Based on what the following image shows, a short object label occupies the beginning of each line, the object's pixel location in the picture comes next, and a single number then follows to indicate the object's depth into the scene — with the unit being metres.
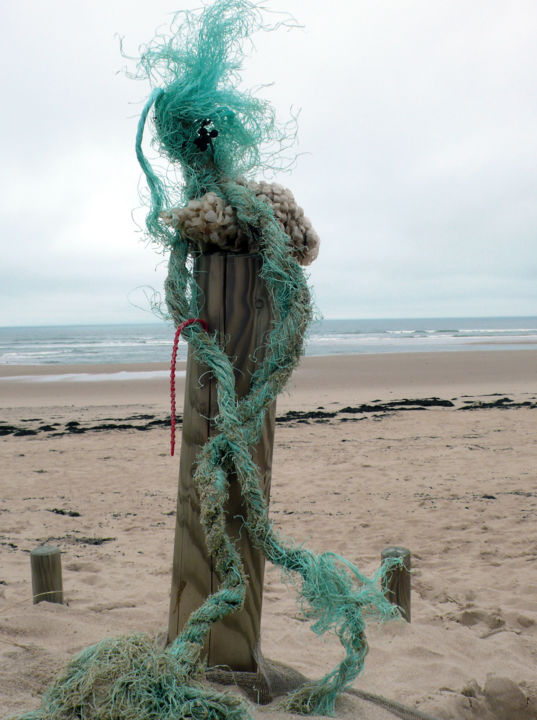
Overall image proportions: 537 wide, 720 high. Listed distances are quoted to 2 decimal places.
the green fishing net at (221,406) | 1.67
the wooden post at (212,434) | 2.03
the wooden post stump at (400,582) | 3.26
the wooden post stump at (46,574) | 3.32
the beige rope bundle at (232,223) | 1.96
